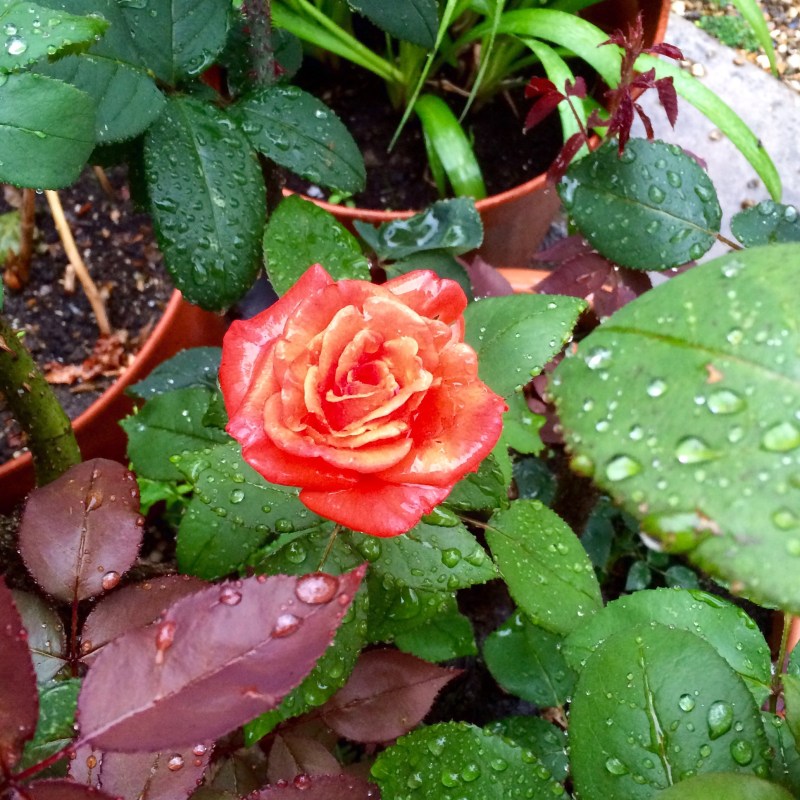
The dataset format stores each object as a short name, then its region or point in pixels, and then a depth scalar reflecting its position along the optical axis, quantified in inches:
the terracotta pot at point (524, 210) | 17.8
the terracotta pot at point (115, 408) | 16.8
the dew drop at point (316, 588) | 7.6
